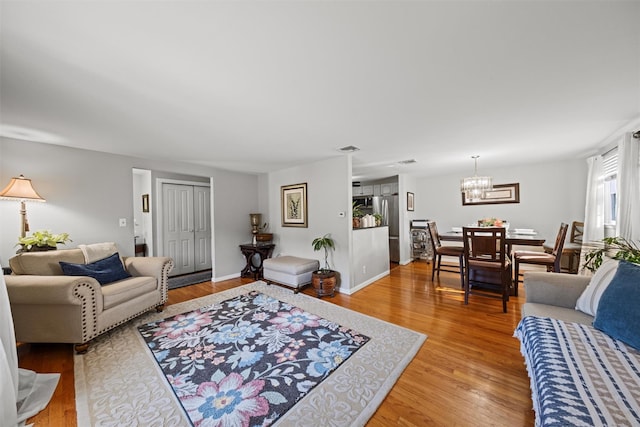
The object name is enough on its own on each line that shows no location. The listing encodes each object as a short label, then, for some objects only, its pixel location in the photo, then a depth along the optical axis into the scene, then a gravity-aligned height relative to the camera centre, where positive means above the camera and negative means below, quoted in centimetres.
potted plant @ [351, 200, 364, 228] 399 -13
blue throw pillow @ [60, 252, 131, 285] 241 -62
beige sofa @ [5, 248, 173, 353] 200 -83
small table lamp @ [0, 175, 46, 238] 240 +21
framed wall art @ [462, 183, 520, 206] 494 +28
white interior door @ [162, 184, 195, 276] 468 -30
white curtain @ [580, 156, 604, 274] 341 -1
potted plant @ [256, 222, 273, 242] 473 -50
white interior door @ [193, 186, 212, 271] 516 -35
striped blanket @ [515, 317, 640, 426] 90 -79
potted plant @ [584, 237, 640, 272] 204 -45
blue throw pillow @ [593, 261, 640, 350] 131 -61
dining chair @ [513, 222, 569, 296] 313 -71
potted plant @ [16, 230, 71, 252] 251 -30
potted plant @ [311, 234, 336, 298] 355 -103
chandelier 400 +40
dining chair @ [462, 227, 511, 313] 295 -66
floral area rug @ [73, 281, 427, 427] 142 -126
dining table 332 -49
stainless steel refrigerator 563 -21
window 318 +27
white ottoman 371 -101
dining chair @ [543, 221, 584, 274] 399 -74
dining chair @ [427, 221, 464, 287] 383 -72
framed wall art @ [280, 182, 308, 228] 437 +11
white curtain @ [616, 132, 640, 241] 253 +20
